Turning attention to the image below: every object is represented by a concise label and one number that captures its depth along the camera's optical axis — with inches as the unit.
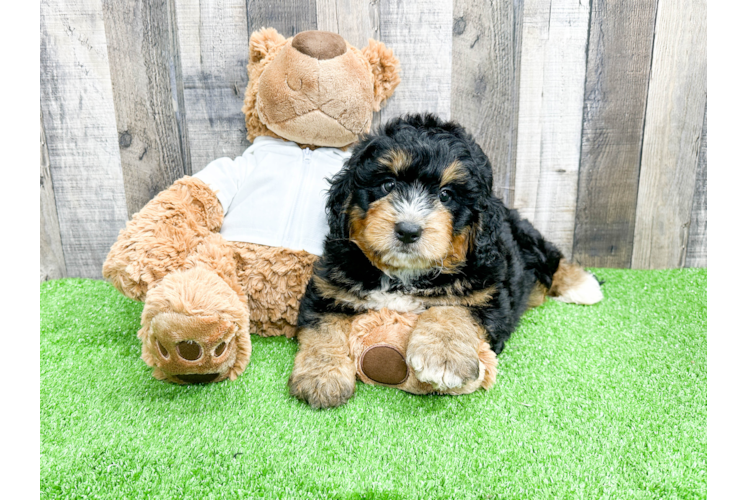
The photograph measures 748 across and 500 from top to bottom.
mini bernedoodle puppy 23.9
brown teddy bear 26.8
